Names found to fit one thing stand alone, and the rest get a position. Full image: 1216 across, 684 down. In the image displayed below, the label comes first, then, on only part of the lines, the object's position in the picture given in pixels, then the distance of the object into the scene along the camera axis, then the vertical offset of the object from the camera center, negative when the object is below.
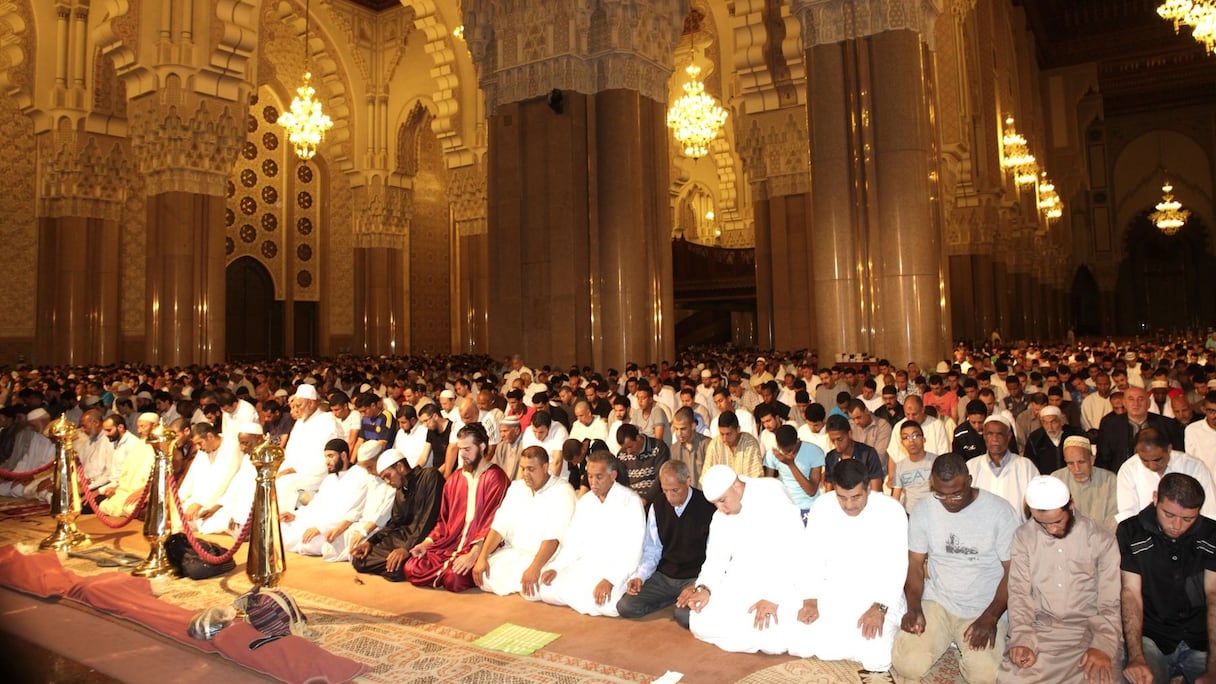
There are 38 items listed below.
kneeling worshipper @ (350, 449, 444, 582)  5.23 -0.89
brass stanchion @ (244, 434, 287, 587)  4.25 -0.70
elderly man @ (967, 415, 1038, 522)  4.46 -0.54
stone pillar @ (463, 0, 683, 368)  11.91 +3.04
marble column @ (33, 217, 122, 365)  17.09 +2.30
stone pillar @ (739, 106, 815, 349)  16.00 +3.46
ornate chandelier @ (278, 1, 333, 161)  16.98 +5.83
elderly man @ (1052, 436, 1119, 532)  4.25 -0.62
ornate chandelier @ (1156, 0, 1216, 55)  14.23 +6.27
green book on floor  3.86 -1.25
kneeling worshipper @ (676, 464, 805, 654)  3.82 -0.95
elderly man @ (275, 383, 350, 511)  6.75 -0.48
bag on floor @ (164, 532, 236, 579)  5.12 -1.04
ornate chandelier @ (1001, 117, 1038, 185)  21.41 +5.97
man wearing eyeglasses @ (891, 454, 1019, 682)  3.49 -0.87
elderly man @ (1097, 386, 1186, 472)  5.54 -0.43
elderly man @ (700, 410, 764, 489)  5.36 -0.47
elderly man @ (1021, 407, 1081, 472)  5.38 -0.48
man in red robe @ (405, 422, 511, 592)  4.97 -0.84
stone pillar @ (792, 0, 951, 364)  9.84 +2.44
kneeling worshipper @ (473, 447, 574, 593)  4.82 -0.86
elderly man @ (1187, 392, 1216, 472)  5.07 -0.46
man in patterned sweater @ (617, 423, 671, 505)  5.48 -0.52
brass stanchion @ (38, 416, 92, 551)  5.86 -0.67
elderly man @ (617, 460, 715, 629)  4.40 -0.92
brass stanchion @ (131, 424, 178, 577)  5.11 -0.74
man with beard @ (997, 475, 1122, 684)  3.16 -0.91
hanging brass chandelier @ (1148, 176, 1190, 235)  27.92 +5.41
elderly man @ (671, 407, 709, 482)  5.77 -0.45
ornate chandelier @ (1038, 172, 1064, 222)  27.55 +5.92
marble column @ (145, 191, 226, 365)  14.40 +2.14
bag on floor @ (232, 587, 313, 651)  3.82 -1.05
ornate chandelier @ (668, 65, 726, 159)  19.42 +6.51
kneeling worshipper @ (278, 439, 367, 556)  5.80 -0.85
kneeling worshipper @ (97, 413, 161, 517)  6.93 -0.67
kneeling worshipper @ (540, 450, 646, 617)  4.44 -0.94
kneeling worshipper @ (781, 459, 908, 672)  3.68 -0.95
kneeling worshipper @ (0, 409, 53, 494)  7.95 -0.54
